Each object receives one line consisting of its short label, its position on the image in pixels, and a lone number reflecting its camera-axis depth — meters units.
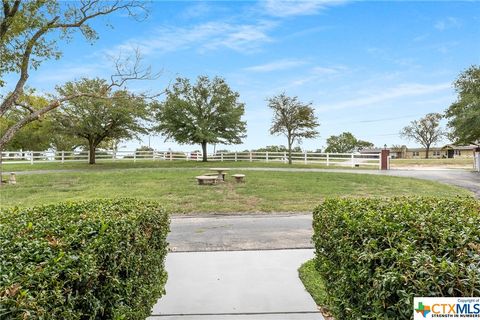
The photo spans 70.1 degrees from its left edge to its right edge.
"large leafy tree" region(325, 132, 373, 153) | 71.84
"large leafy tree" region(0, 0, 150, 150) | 11.59
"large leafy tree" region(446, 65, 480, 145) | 22.86
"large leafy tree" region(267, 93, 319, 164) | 28.38
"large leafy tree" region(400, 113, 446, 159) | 65.06
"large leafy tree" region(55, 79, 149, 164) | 25.12
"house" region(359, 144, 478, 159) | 70.09
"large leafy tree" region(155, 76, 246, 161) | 29.59
